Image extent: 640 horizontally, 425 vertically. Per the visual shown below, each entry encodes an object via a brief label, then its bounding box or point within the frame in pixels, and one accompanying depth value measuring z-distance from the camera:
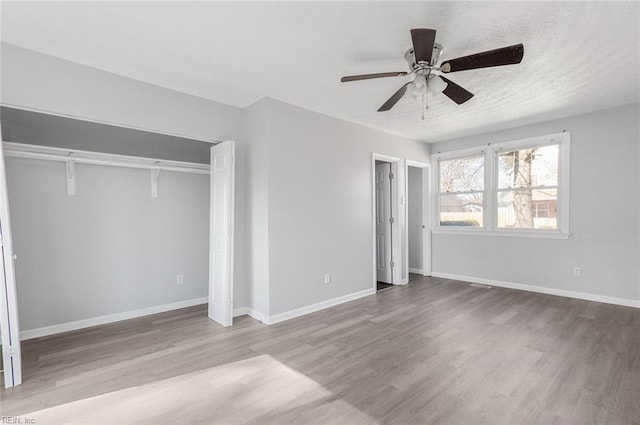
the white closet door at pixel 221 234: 3.48
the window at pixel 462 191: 5.39
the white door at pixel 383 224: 5.42
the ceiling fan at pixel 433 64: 1.97
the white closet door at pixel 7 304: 2.20
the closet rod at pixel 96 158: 2.98
